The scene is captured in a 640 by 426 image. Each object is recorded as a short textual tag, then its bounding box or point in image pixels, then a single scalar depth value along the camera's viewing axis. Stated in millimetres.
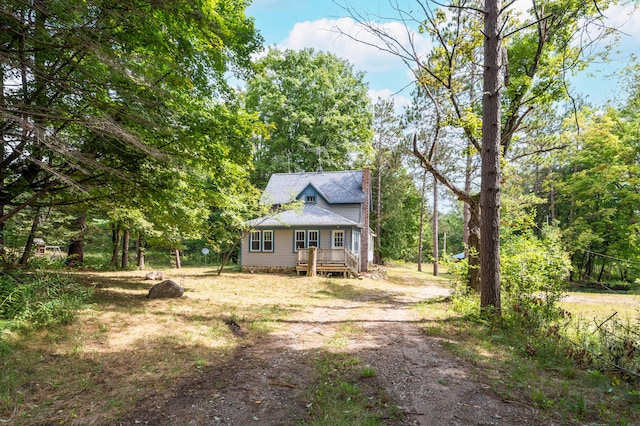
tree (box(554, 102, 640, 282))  18375
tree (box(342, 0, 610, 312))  7043
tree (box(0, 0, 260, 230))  4273
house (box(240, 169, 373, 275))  18344
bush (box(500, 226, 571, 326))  6758
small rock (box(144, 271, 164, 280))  12796
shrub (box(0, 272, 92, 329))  5027
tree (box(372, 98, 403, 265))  28781
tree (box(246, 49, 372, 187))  29172
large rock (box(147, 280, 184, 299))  8930
